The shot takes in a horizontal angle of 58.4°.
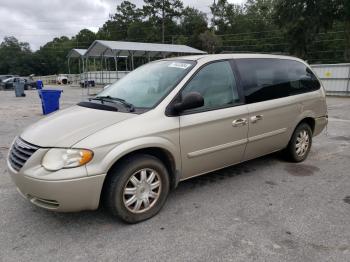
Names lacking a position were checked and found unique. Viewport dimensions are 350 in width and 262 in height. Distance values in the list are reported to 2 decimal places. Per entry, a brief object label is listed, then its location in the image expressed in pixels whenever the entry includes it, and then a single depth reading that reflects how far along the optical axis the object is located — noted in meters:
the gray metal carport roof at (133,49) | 25.72
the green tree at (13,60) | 74.91
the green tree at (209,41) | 51.60
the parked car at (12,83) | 31.44
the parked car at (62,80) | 43.28
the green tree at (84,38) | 80.56
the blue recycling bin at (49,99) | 10.72
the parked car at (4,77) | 32.21
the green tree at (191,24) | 58.59
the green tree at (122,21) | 73.56
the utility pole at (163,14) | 60.20
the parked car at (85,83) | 31.14
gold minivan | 2.83
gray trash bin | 21.51
